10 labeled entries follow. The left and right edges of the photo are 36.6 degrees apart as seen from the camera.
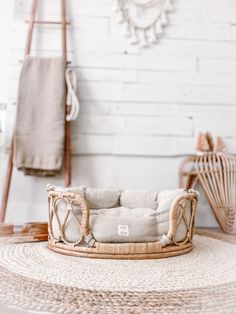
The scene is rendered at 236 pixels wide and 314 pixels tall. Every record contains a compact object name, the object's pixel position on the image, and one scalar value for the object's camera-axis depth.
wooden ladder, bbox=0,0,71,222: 1.76
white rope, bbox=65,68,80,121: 1.80
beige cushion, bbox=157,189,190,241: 1.18
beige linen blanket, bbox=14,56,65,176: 1.76
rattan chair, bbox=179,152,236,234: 1.72
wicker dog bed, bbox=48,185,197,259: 1.13
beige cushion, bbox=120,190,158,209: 1.41
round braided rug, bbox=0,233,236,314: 0.74
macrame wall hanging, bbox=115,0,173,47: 1.95
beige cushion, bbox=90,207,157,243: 1.13
